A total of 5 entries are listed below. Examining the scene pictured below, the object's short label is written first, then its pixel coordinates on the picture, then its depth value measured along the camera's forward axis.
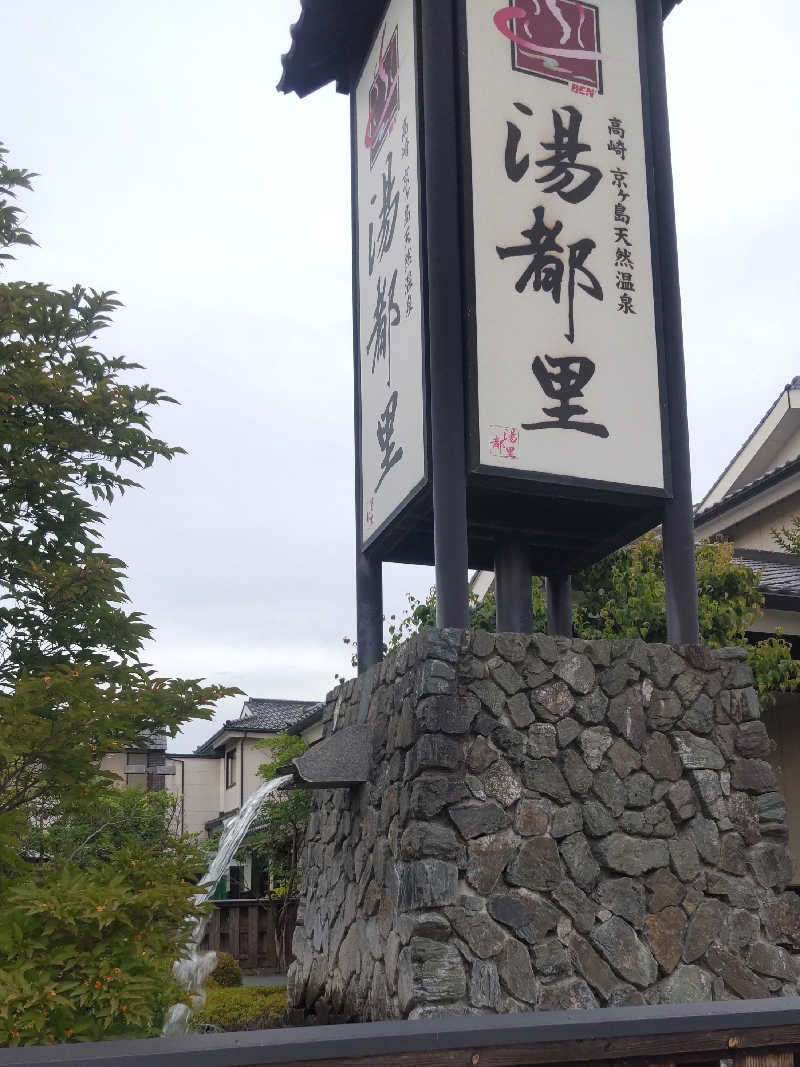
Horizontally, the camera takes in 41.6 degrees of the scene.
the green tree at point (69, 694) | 5.56
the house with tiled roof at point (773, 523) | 13.88
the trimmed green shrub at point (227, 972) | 16.34
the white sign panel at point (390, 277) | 9.66
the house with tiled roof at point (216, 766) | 33.56
